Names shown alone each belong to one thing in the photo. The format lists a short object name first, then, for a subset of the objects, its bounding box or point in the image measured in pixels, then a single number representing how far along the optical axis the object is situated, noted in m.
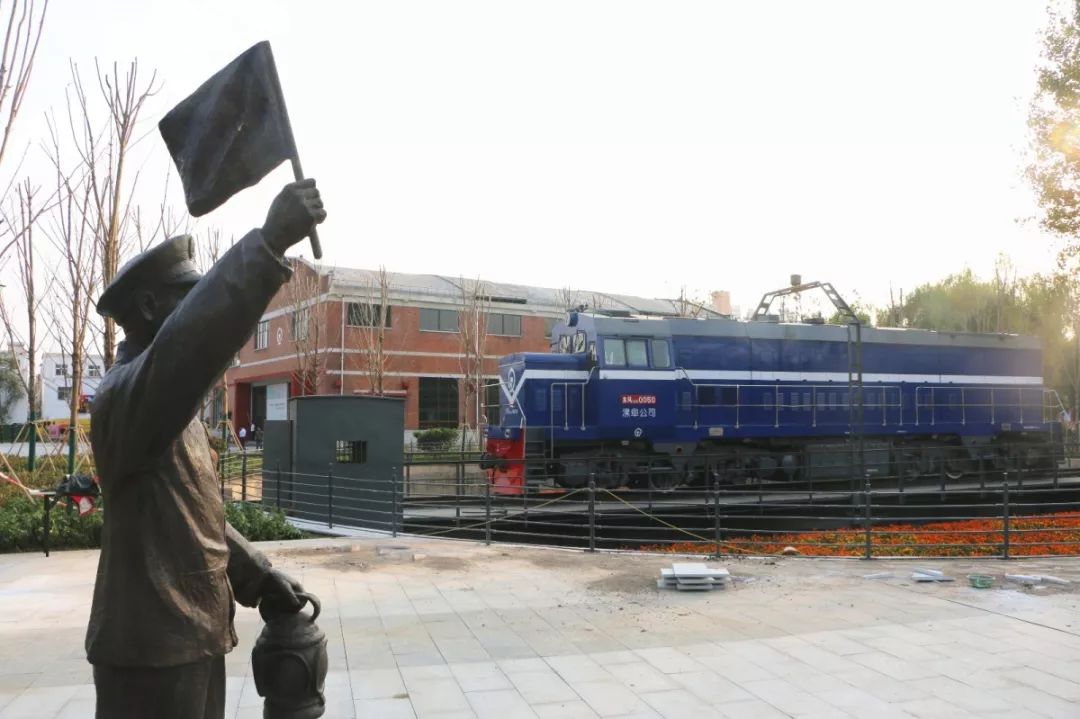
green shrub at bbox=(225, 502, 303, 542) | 11.84
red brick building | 36.09
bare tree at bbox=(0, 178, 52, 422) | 14.57
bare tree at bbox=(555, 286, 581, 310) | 41.64
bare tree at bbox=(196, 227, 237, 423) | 18.62
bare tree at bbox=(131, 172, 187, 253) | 15.31
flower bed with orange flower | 10.55
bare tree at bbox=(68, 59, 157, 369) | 12.79
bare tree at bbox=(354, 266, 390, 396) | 32.37
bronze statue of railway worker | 1.91
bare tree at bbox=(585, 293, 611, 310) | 44.76
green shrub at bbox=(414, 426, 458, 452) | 36.29
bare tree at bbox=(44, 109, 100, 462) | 13.69
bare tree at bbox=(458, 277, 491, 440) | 35.38
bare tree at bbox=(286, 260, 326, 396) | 33.44
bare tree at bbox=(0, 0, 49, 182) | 8.60
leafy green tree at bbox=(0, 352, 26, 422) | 55.41
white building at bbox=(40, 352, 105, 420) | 60.11
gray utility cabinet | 14.02
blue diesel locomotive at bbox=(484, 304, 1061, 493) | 17.86
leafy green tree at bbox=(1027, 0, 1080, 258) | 18.61
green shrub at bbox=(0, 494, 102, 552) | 10.90
